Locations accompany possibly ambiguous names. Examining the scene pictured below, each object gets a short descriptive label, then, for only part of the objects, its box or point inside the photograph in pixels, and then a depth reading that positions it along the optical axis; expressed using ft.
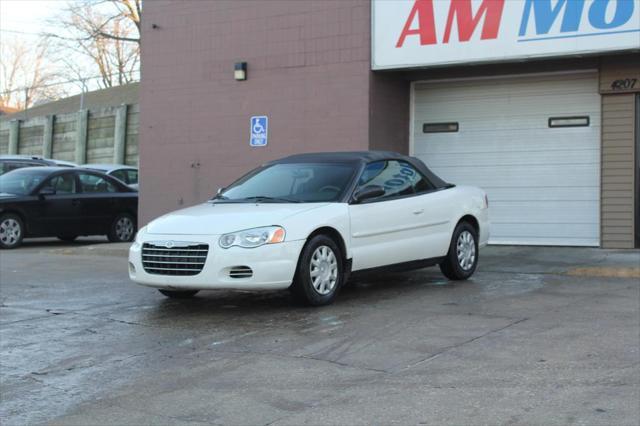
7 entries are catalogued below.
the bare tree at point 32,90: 189.57
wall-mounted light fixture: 48.37
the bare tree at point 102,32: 147.84
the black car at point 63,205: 47.19
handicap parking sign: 47.83
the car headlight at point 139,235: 25.66
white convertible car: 23.89
